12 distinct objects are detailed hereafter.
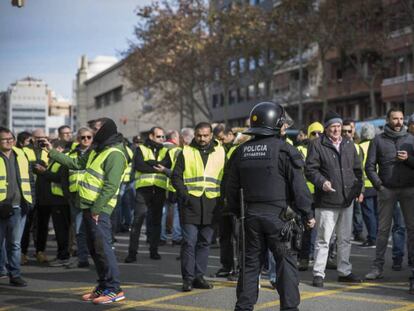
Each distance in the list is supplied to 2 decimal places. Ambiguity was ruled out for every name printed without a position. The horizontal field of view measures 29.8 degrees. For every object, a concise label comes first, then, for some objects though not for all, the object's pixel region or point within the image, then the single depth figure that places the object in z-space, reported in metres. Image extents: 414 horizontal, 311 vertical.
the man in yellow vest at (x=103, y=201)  8.32
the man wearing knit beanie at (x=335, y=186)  9.30
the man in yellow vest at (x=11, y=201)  9.47
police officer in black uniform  6.54
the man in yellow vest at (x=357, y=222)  13.84
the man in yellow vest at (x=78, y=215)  11.01
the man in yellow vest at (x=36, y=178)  11.75
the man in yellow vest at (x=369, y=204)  13.09
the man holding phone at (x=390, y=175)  9.58
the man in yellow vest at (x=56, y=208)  11.44
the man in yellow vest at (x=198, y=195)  9.05
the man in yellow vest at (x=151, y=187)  11.74
